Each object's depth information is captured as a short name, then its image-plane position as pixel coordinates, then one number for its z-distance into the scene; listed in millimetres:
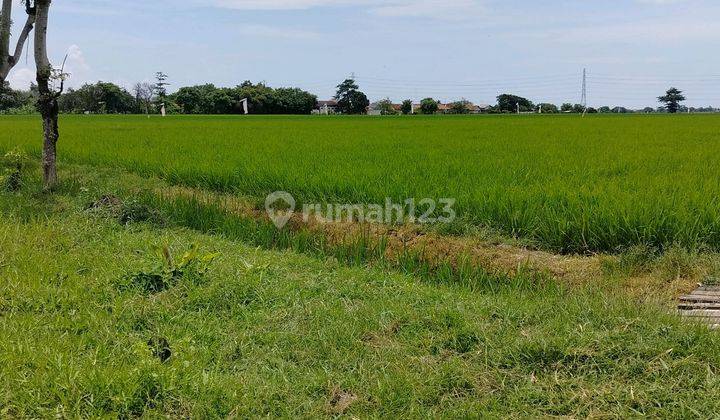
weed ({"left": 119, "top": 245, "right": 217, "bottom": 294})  3365
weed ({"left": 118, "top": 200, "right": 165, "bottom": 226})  5117
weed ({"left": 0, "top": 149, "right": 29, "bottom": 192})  6570
